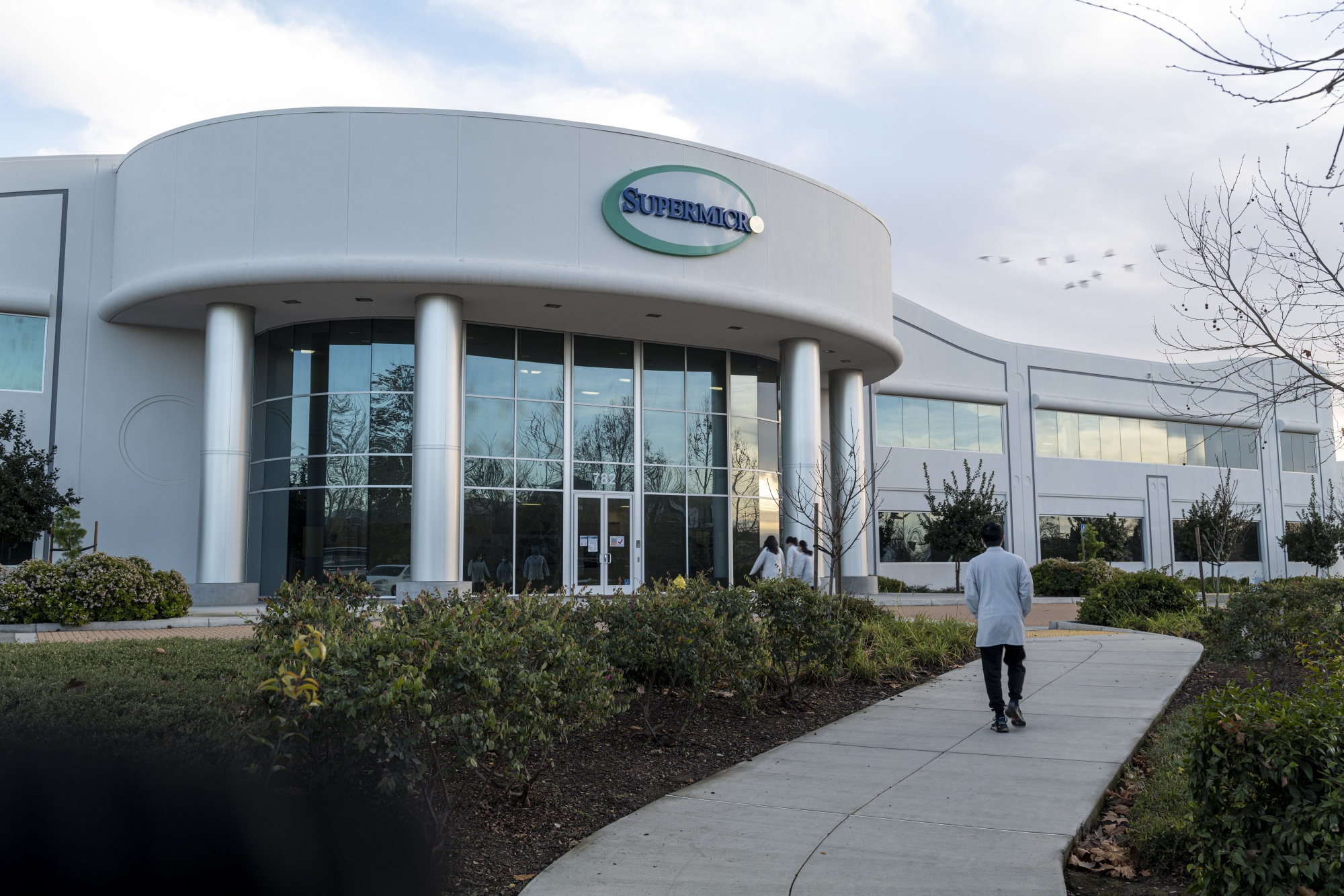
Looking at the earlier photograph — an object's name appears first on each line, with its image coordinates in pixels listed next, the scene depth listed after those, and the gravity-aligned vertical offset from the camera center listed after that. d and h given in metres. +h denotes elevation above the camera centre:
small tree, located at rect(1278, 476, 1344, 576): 42.09 +0.11
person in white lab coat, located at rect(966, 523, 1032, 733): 8.89 -0.60
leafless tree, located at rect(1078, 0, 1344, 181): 4.62 +2.18
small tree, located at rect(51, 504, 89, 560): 19.19 +0.27
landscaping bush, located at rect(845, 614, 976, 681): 11.34 -1.28
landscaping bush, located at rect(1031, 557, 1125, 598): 28.86 -1.00
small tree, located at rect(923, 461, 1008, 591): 30.02 +0.71
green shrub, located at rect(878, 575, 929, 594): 31.33 -1.34
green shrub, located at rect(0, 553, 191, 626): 16.33 -0.78
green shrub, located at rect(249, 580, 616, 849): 4.76 -0.75
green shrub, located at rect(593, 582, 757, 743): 8.15 -0.80
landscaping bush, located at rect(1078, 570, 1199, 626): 18.30 -1.01
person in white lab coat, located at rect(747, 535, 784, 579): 17.38 -0.30
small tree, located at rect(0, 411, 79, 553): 19.64 +1.10
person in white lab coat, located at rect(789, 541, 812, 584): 17.05 -0.38
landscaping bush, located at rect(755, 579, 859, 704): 9.78 -0.84
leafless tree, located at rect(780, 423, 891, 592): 22.58 +1.19
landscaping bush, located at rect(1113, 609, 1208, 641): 15.71 -1.33
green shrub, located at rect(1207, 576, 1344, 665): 9.86 -0.77
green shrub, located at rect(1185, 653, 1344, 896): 3.91 -1.02
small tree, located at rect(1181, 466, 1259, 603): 23.44 +0.67
